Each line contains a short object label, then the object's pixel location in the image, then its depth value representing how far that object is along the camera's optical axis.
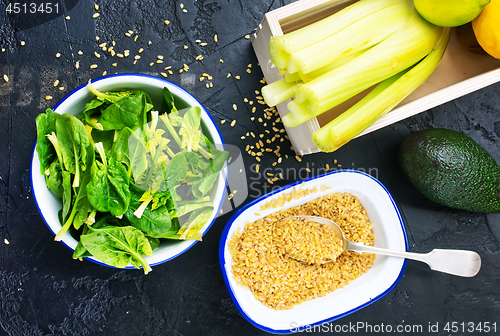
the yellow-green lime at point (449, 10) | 0.66
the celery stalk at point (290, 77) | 0.68
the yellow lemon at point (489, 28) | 0.67
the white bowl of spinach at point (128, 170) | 0.66
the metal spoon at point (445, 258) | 0.74
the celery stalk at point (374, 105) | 0.67
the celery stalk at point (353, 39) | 0.66
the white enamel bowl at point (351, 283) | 0.73
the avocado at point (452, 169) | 0.74
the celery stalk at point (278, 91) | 0.68
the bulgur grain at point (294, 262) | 0.73
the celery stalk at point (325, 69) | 0.68
